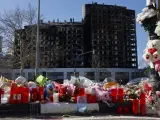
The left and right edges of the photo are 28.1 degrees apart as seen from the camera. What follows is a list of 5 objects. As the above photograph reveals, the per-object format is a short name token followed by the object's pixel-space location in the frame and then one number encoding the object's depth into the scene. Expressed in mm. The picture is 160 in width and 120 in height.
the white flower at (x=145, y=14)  5992
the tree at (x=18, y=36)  34281
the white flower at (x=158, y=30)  4621
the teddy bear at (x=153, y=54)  4918
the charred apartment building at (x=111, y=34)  118625
